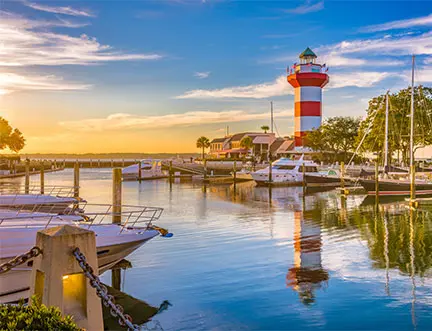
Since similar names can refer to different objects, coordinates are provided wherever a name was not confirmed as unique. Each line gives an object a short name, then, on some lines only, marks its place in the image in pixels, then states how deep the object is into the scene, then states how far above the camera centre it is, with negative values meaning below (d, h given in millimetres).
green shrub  4223 -1391
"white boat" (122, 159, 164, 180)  61625 -1090
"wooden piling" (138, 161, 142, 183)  59162 -1289
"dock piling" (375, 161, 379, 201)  35406 -1571
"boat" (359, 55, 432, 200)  36000 -1683
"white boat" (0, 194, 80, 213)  17422 -1432
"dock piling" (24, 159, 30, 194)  30608 -744
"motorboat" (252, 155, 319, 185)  50062 -1005
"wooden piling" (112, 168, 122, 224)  18812 -959
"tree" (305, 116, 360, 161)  69500 +3996
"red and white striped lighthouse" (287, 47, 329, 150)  69750 +10049
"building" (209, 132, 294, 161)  84812 +3252
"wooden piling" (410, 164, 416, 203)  29297 -1235
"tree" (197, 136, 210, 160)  107962 +4723
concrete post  5289 -1281
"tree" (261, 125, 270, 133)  111562 +8158
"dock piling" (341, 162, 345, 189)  39444 -945
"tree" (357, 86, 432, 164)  54000 +4804
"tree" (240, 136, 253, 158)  89056 +3913
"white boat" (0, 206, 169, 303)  9820 -1755
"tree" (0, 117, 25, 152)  81188 +4264
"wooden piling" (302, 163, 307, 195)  41991 -1446
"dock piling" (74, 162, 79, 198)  29988 -725
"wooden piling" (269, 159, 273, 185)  49550 -1258
